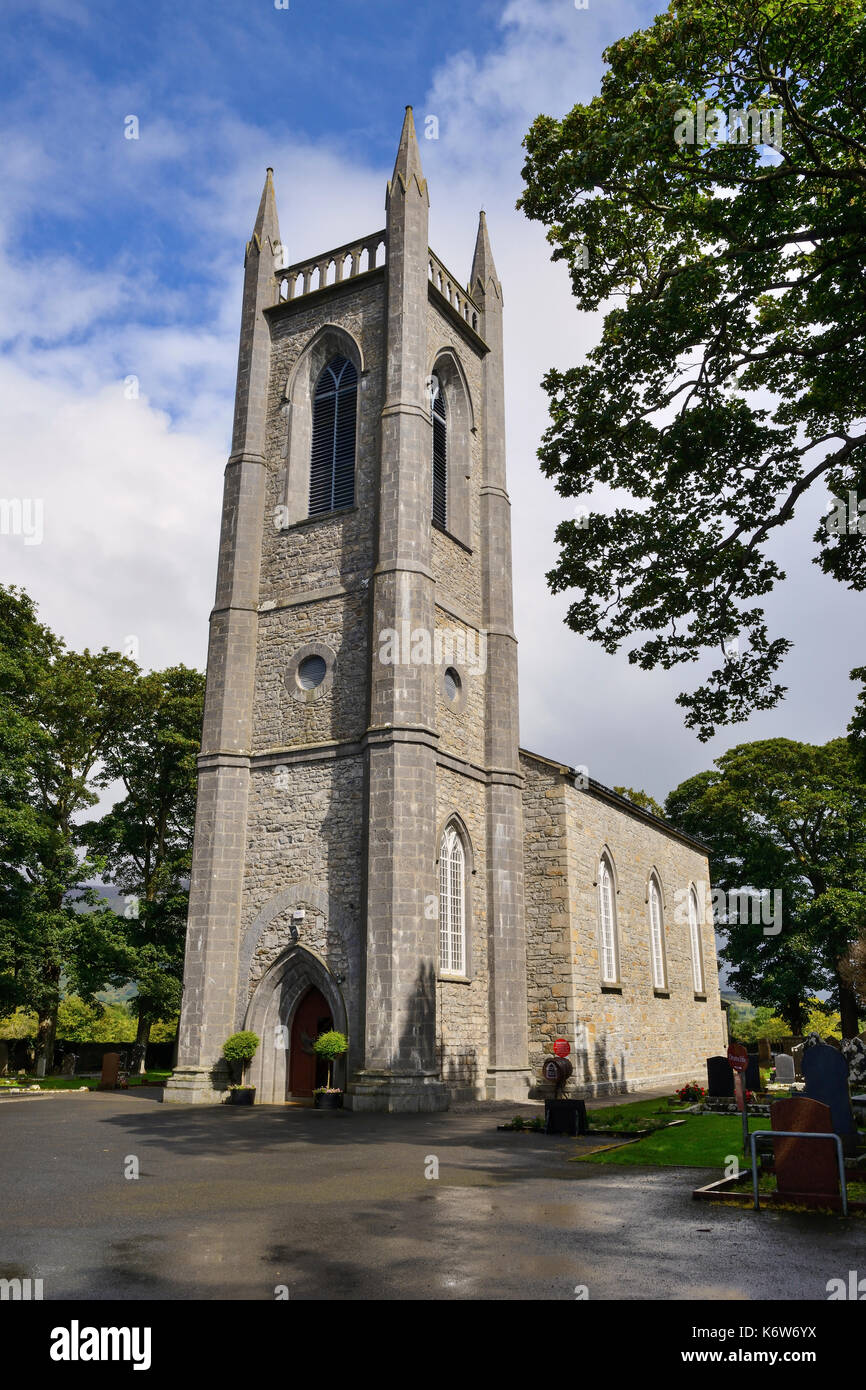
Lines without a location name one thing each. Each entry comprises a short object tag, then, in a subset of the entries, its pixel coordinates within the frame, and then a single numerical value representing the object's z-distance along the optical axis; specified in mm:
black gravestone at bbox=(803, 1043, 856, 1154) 10508
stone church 20719
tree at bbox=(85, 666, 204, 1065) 33688
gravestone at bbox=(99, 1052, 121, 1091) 26000
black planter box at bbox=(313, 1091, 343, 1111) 19406
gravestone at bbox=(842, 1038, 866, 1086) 15758
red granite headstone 8828
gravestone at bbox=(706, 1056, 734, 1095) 19828
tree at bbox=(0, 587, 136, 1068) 29766
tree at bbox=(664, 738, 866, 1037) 40938
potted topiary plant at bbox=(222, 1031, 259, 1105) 20641
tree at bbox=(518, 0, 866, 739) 11992
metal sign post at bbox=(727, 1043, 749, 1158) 15182
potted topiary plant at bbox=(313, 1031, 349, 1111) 19406
